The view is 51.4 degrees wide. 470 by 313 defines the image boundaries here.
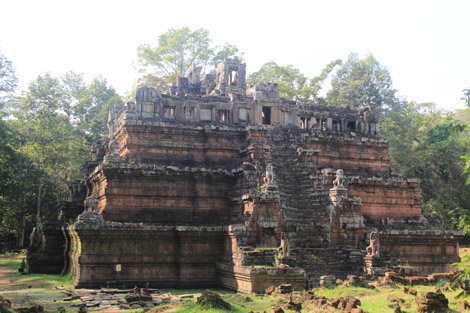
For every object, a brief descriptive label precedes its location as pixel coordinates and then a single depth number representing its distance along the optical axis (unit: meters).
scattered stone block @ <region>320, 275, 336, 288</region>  16.48
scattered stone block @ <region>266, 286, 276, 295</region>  16.36
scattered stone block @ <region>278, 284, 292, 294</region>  16.03
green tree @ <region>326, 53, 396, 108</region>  47.78
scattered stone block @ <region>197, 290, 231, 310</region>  13.58
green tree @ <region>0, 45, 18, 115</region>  35.12
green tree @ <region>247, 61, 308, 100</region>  47.31
